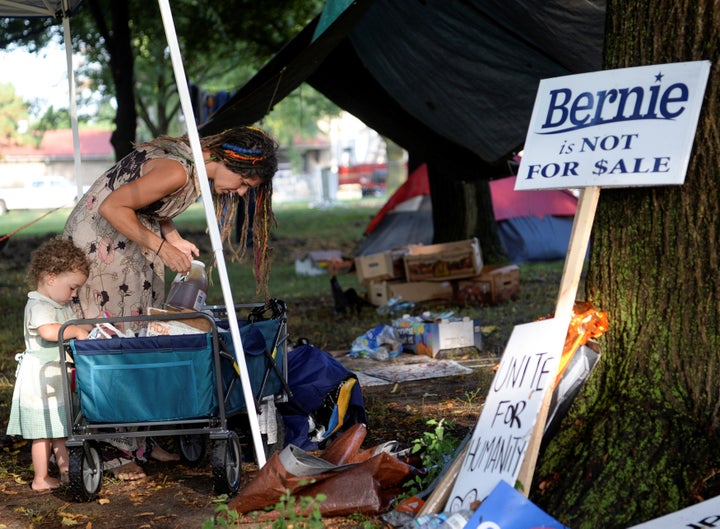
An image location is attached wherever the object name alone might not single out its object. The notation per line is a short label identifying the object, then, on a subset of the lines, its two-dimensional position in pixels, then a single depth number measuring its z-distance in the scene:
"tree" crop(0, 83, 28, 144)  51.06
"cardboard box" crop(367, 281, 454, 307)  9.52
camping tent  13.35
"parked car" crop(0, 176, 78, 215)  41.56
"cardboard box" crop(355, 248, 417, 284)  9.59
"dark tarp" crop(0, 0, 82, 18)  5.80
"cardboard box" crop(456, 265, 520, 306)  9.35
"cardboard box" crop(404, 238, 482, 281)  9.29
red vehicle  43.19
